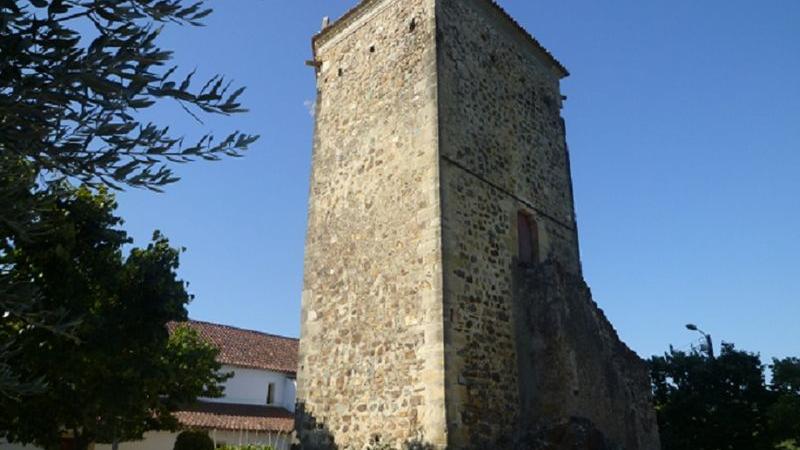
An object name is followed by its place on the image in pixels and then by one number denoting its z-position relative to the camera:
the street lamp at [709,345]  21.32
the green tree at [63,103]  3.80
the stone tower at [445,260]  10.22
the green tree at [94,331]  11.78
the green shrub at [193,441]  18.09
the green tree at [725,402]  18.94
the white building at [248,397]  23.75
